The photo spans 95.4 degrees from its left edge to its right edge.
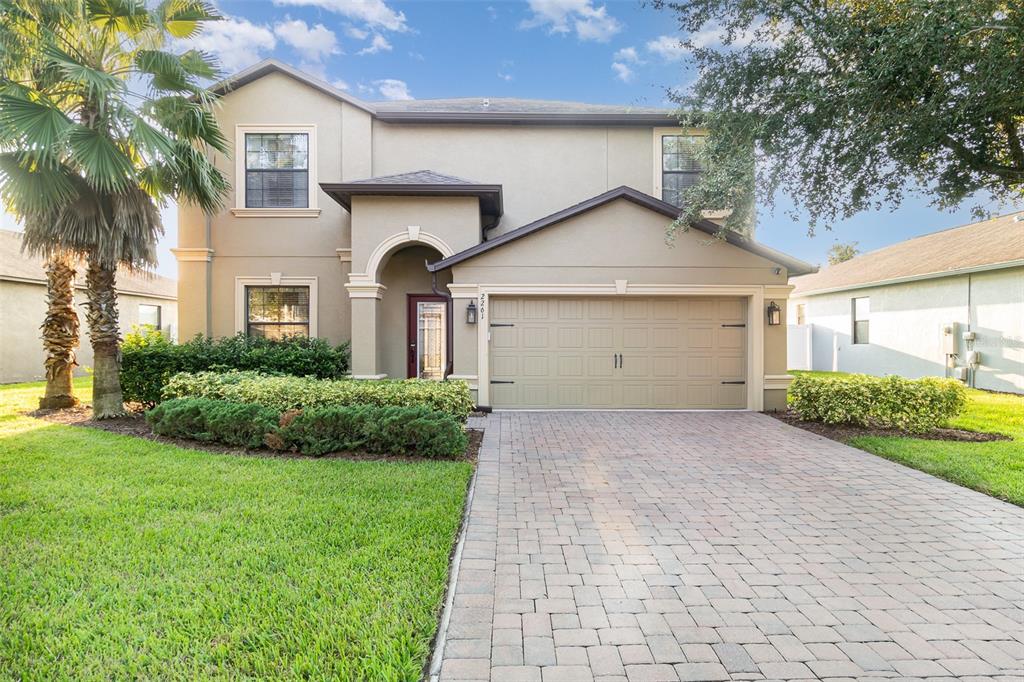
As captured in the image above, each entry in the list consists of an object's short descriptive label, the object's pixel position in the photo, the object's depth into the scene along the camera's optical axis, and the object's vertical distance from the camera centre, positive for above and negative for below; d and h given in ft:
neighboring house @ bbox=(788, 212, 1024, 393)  40.01 +3.32
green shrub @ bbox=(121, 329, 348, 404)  30.25 -1.01
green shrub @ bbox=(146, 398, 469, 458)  19.81 -3.74
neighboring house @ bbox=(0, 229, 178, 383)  45.44 +2.97
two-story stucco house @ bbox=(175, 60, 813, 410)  30.99 +6.22
